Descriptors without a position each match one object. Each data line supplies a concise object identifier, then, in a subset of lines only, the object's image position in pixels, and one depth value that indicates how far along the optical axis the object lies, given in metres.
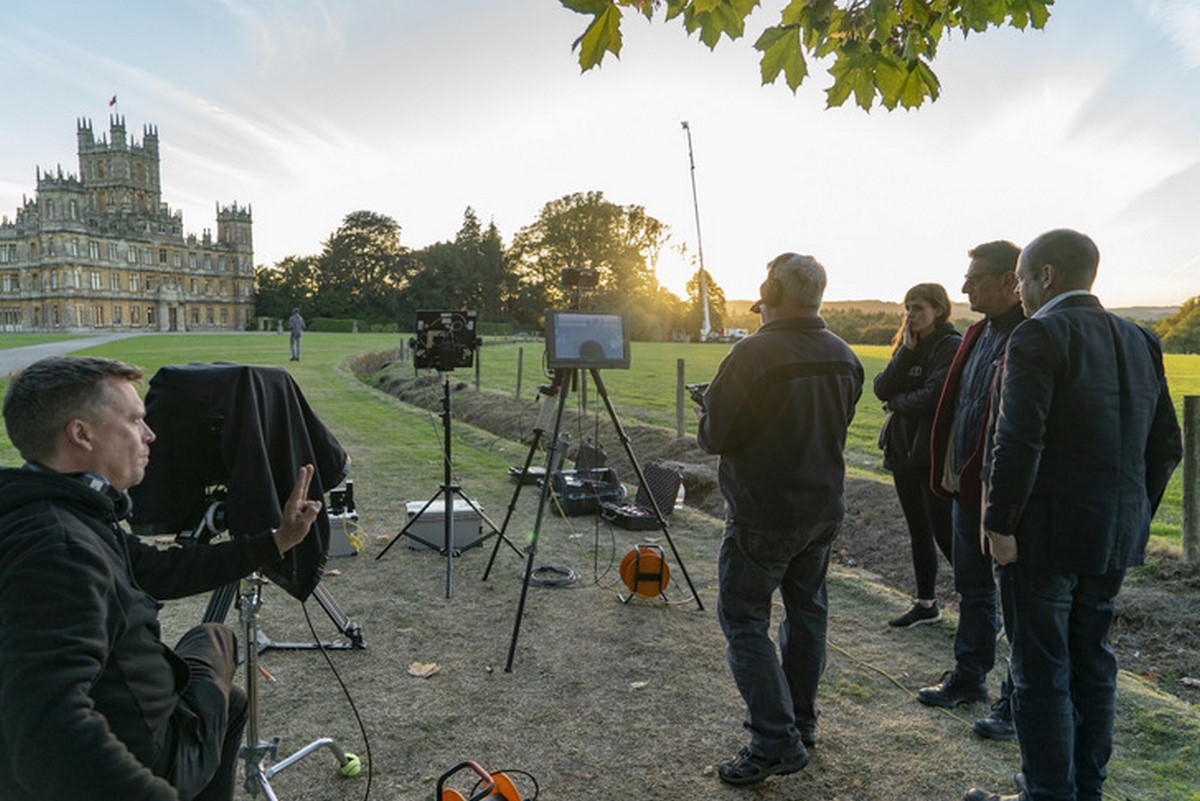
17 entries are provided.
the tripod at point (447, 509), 5.83
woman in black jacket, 4.58
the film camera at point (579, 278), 5.19
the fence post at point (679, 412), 11.11
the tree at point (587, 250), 80.56
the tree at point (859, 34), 2.52
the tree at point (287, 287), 93.62
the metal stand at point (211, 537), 3.13
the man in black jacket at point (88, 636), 1.58
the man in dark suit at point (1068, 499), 2.71
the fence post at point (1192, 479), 5.73
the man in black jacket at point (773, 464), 3.25
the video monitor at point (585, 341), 4.92
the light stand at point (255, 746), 2.99
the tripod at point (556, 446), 4.48
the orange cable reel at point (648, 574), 5.46
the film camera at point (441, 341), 5.76
